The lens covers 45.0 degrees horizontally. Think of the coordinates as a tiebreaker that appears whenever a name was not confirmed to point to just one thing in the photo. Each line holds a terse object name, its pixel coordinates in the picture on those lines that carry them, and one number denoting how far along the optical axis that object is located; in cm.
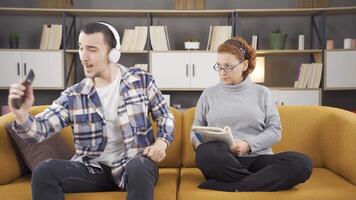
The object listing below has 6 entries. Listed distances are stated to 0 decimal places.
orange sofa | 183
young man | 183
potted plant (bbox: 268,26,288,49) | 433
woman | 189
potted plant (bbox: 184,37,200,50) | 437
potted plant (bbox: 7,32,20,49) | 443
